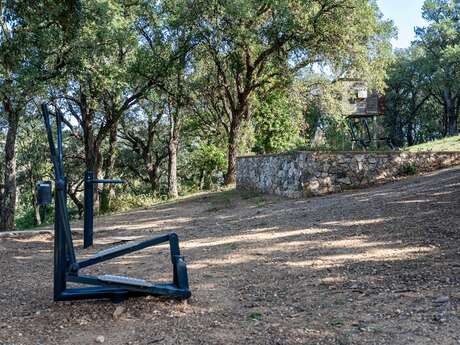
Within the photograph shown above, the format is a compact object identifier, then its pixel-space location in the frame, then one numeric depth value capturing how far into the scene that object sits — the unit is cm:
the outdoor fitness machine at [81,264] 359
